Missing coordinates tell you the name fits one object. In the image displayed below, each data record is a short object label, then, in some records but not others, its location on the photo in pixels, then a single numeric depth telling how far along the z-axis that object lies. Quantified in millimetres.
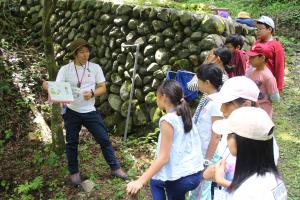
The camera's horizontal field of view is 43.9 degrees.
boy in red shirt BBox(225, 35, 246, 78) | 4195
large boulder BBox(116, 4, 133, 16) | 6555
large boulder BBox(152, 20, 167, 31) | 6012
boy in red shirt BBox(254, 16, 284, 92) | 4000
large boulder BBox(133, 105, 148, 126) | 6430
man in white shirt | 4324
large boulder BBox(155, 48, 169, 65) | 5992
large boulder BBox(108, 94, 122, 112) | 6883
